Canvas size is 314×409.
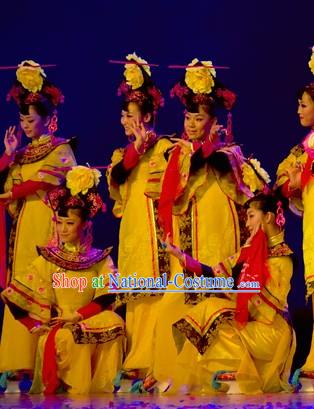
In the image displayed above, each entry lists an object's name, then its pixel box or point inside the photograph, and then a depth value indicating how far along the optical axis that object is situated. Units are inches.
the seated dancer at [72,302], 591.5
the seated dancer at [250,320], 569.6
